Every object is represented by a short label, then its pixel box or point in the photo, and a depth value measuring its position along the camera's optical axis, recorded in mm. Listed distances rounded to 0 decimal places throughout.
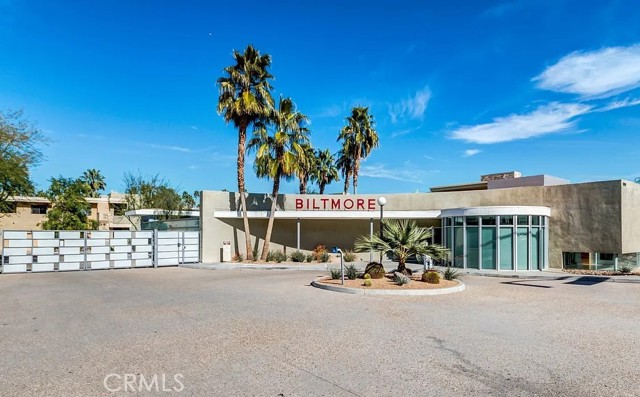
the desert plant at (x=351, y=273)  15930
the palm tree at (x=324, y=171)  47125
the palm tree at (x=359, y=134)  36562
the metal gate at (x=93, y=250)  21469
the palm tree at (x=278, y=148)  25562
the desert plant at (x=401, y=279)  14312
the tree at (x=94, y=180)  66125
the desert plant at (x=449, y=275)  16031
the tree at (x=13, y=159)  23188
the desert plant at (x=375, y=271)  15992
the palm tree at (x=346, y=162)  37553
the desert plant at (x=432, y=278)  14797
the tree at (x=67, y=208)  40719
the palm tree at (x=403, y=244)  15750
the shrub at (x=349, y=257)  26656
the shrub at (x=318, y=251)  26995
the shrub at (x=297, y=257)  26312
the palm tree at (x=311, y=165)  41812
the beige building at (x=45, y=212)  45719
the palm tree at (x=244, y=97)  24917
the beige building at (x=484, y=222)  21875
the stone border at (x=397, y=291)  13297
